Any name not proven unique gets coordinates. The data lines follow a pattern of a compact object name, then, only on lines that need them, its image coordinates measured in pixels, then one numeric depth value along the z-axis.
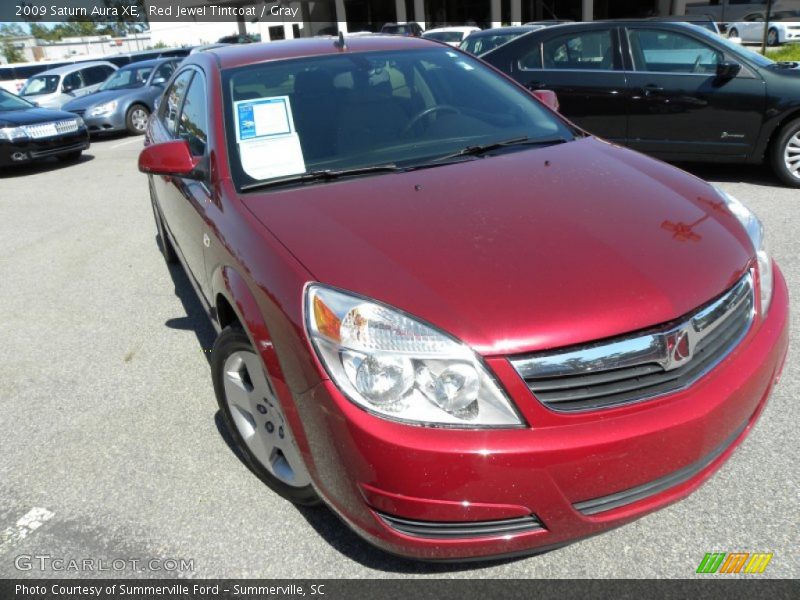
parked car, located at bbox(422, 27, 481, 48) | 19.88
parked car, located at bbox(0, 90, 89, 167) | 9.89
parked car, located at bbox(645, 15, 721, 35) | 10.59
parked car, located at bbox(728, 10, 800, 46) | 22.69
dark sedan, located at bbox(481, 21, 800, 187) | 5.87
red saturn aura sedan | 1.71
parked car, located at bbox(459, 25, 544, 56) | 9.94
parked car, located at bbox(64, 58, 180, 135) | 12.90
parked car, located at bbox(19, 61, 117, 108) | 14.76
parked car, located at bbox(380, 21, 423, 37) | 23.38
